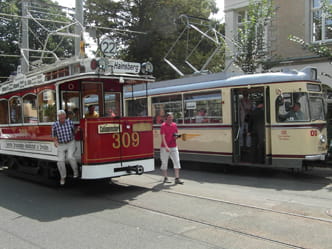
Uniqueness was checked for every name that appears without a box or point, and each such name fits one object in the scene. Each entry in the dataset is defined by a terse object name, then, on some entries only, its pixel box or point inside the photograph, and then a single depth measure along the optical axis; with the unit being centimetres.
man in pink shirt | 935
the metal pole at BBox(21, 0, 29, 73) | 1521
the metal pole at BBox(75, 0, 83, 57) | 1290
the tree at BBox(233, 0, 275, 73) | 1468
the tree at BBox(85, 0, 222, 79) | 2217
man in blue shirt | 806
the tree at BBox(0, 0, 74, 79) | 3086
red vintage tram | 787
